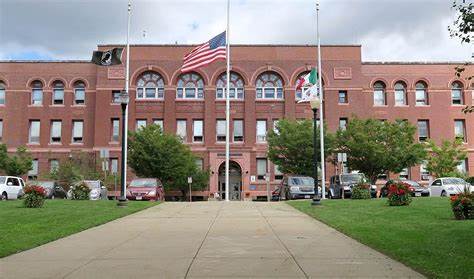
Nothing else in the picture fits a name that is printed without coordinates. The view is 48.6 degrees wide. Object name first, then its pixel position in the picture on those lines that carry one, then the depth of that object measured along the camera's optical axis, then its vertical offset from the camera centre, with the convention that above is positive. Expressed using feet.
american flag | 103.40 +24.70
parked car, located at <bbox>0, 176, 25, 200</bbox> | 107.37 -2.02
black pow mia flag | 83.97 +19.44
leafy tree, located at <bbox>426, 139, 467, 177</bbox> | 158.61 +5.63
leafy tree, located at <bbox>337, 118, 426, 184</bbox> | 131.23 +7.80
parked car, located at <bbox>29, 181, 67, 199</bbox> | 118.73 -2.79
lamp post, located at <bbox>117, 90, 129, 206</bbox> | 72.38 +3.83
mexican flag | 99.45 +18.93
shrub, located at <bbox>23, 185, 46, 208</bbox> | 66.74 -2.40
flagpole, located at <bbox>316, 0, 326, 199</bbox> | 104.85 +4.40
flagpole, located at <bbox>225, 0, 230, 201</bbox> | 108.78 +10.65
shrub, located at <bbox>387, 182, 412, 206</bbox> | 67.10 -2.26
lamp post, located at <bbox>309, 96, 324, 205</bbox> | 73.20 +3.23
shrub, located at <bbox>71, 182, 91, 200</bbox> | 91.09 -2.43
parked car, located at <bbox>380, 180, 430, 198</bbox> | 127.46 -3.22
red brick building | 171.73 +24.99
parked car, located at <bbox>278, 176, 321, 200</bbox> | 102.83 -1.87
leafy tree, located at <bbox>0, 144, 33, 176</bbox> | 154.71 +4.75
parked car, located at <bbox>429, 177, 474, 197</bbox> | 113.19 -1.91
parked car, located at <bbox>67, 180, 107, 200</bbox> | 117.19 -2.94
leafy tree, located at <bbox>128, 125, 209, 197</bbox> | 138.51 +5.99
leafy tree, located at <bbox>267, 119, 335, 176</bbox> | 136.26 +7.93
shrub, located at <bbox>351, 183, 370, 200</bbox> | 89.40 -2.48
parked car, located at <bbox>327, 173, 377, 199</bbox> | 112.37 -1.45
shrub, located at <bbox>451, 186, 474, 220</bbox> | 48.42 -2.70
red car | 93.35 -2.17
